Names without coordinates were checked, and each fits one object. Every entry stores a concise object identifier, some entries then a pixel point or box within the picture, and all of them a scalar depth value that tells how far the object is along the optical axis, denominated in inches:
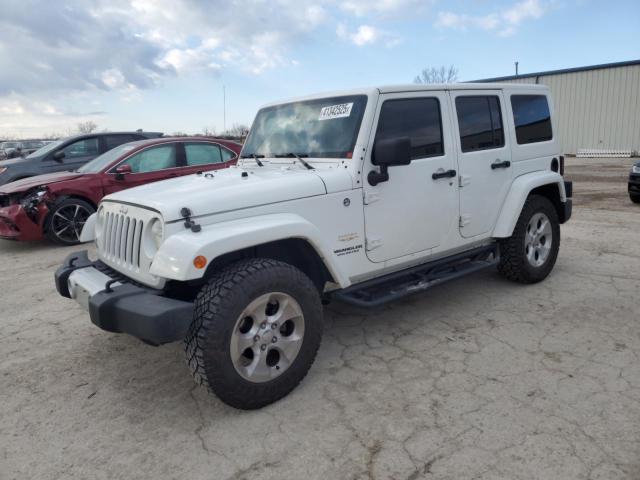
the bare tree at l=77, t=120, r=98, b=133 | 1613.2
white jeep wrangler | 105.7
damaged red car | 280.7
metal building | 981.8
